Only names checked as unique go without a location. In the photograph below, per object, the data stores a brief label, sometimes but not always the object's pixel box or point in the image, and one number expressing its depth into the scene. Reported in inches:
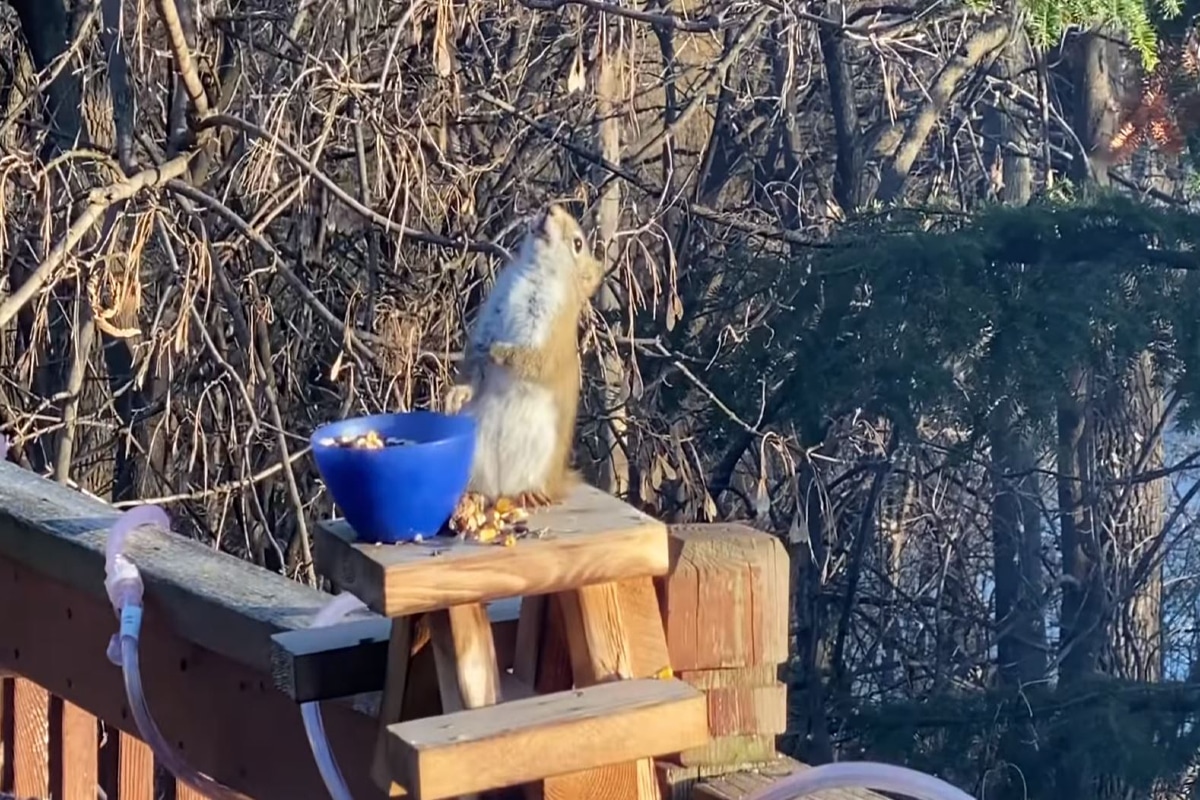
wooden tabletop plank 97.0
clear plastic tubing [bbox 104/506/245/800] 110.4
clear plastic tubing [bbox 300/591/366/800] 104.3
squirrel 110.0
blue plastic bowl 98.8
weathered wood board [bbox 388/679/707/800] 94.8
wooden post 99.3
